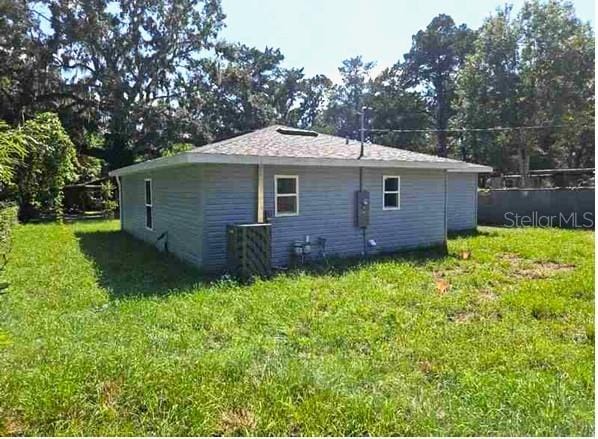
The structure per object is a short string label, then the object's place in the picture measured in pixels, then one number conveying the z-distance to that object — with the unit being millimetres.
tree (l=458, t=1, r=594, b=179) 19875
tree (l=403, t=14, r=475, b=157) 31656
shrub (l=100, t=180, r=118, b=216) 20606
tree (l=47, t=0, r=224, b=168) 19750
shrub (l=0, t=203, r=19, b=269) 7715
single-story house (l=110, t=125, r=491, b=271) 7527
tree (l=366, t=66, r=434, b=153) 30688
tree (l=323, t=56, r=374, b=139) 37962
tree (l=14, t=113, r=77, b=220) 14575
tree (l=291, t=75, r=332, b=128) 37281
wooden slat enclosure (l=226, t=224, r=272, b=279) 6879
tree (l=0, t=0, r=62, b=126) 18562
